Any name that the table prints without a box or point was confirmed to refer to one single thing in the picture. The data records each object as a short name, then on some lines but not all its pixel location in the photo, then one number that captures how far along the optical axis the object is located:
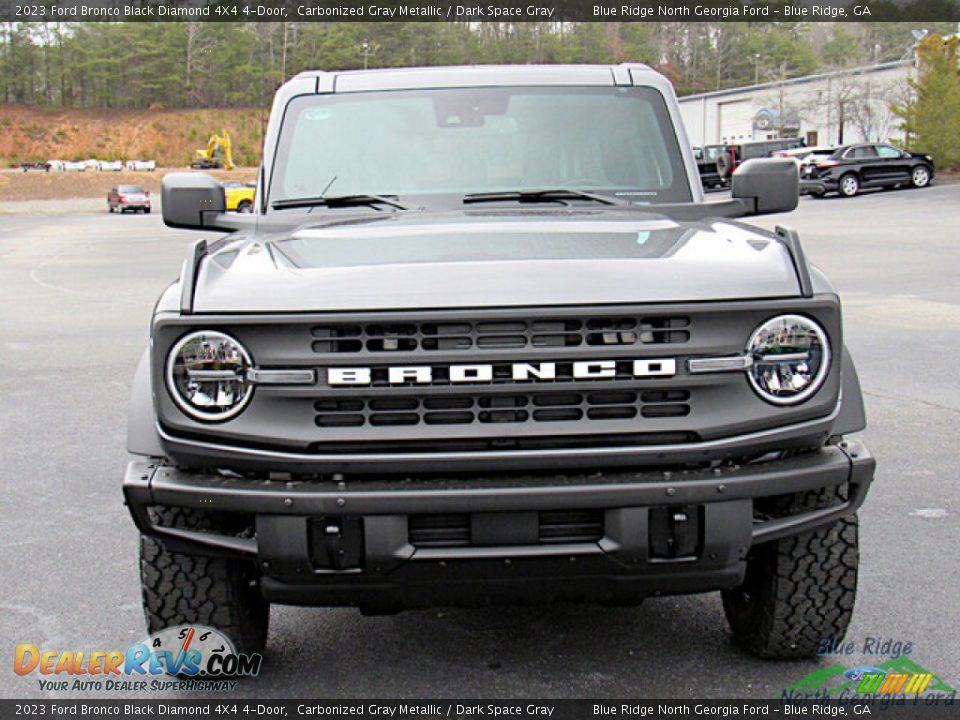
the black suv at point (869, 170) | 39.53
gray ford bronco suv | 2.95
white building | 61.72
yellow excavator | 78.88
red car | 54.59
